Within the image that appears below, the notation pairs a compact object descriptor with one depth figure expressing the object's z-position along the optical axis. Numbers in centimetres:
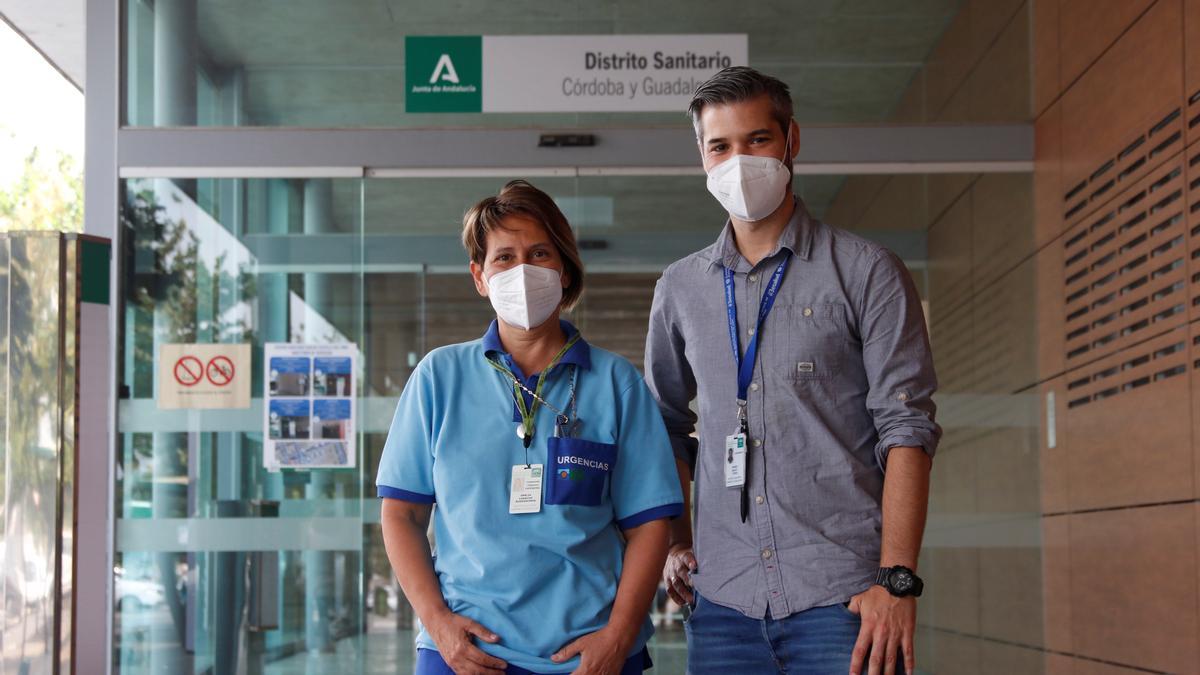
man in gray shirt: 214
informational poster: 616
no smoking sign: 621
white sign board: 634
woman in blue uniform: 216
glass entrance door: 612
